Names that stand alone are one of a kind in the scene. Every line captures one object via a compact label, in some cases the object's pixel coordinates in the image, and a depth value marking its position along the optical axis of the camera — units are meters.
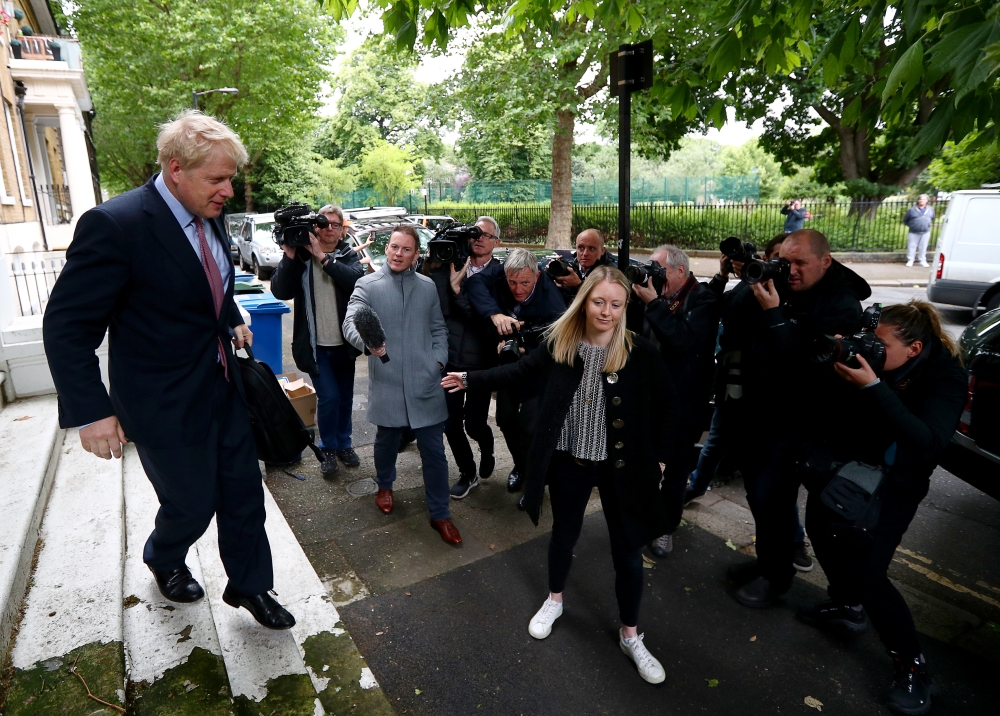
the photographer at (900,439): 2.65
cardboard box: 5.54
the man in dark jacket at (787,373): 3.10
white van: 9.84
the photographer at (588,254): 4.41
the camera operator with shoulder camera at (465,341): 4.47
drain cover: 4.60
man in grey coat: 3.92
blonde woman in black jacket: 2.84
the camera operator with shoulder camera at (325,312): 4.68
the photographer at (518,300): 4.09
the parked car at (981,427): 3.74
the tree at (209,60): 22.17
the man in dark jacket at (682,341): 3.46
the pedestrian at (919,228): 16.50
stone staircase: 2.47
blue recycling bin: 6.26
